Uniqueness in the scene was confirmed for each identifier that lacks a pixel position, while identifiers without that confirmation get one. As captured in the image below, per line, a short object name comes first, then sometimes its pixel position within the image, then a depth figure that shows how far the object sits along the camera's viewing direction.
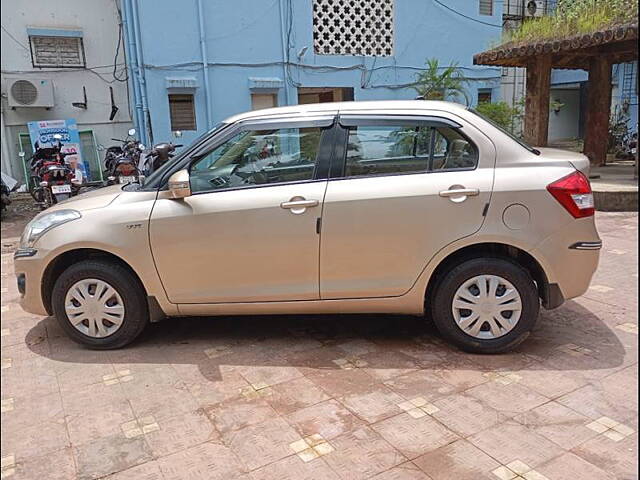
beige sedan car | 2.96
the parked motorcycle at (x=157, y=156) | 7.57
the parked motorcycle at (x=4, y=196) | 7.99
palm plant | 8.13
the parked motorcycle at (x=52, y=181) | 7.55
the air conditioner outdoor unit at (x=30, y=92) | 8.92
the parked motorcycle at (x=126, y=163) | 8.00
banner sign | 9.33
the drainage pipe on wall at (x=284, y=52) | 8.40
